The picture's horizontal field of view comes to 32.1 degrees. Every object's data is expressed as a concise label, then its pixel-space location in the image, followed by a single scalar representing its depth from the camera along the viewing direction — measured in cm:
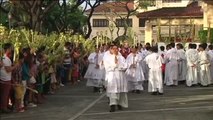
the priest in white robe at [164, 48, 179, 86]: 1634
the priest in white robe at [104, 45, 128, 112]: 1002
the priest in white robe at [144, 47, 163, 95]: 1318
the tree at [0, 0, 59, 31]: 1864
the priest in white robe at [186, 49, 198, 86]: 1576
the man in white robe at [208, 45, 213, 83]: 1628
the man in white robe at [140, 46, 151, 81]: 1624
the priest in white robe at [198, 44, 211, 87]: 1572
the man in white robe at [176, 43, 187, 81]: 1677
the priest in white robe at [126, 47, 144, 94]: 1347
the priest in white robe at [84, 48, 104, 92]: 1403
